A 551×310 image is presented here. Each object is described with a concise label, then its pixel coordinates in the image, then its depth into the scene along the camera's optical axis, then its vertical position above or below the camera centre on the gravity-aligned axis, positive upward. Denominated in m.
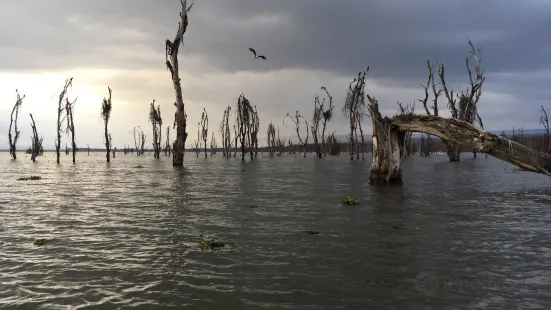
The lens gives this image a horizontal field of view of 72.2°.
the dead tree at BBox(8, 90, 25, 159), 56.59 +3.38
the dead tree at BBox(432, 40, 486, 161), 34.72 +5.43
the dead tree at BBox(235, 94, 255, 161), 63.66 +6.36
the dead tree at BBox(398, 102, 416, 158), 55.66 +1.90
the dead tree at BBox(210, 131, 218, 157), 102.69 +1.27
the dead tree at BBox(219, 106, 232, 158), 82.06 +3.84
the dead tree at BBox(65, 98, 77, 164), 47.16 +4.26
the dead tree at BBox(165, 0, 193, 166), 33.12 +7.32
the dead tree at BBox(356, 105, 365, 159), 58.10 +4.70
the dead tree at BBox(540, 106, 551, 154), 43.39 +3.04
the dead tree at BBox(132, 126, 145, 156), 109.36 +3.08
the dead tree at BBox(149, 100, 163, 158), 74.31 +5.94
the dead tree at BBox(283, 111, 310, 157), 76.67 +4.97
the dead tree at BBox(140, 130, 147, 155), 109.10 +3.51
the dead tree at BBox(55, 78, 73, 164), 45.84 +5.34
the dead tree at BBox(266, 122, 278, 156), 91.12 +4.38
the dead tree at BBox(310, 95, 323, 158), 70.19 +5.19
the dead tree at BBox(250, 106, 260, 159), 70.91 +4.52
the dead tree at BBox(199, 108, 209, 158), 82.24 +4.51
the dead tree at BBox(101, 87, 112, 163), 48.03 +5.06
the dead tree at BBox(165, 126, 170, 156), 94.69 +3.22
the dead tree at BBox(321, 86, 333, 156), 68.48 +6.47
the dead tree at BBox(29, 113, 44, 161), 57.00 +2.18
